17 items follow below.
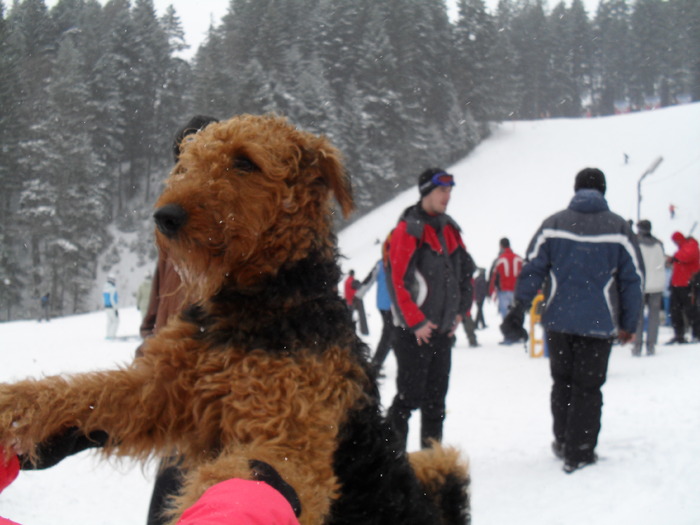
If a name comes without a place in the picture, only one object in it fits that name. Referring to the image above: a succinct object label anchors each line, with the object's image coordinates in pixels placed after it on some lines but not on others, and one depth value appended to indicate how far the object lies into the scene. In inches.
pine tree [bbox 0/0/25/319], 1305.4
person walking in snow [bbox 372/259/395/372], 309.5
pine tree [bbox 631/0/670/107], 2704.2
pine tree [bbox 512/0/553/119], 2679.6
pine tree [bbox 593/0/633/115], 2942.9
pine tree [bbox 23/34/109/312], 1467.8
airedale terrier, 57.6
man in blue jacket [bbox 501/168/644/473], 176.9
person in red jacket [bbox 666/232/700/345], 431.8
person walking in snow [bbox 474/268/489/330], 601.3
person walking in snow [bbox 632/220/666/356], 384.5
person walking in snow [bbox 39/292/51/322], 948.8
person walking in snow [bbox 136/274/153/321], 507.5
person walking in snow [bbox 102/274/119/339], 610.9
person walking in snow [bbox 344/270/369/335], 500.4
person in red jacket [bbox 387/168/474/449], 176.9
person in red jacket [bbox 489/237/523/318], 506.3
